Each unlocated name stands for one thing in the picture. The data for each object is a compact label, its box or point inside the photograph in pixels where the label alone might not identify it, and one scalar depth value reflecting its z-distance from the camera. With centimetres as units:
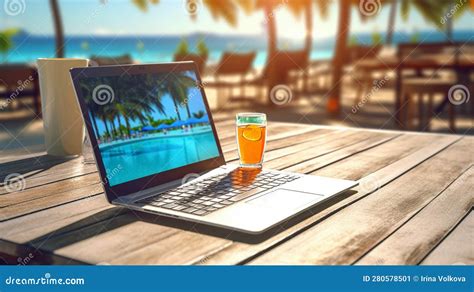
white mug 176
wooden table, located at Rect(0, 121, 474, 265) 93
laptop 113
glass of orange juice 157
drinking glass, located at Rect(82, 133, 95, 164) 167
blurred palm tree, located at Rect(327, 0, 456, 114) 765
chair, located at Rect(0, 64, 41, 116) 799
